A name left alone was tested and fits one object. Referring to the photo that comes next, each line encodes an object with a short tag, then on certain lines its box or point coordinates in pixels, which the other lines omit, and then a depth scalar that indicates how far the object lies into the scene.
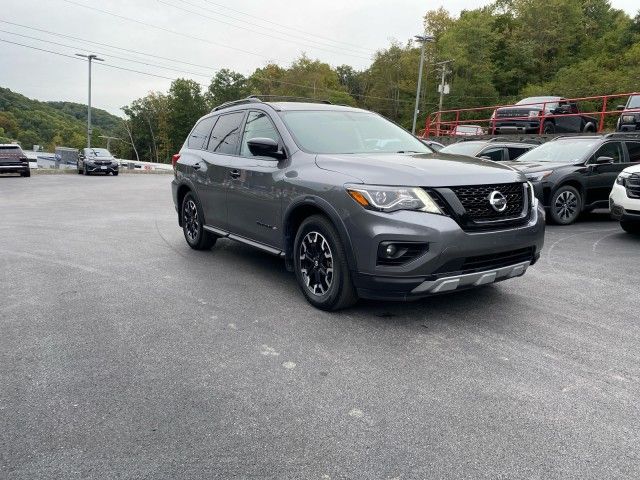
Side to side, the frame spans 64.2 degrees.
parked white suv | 7.29
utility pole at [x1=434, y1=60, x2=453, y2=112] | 45.14
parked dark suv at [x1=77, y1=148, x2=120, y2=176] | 29.25
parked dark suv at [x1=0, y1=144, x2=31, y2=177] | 24.17
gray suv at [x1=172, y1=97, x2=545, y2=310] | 3.71
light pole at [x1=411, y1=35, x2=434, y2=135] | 36.47
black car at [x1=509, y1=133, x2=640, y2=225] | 8.88
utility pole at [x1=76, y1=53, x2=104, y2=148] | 40.36
